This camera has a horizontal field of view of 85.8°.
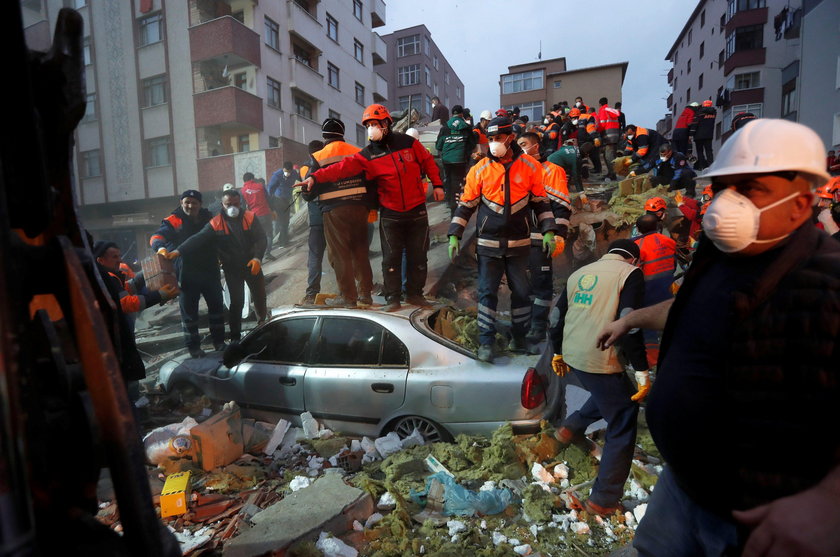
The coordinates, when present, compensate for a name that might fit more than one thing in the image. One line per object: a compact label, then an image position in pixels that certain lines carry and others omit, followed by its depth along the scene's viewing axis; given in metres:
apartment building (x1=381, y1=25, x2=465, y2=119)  25.22
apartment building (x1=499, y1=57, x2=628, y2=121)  24.28
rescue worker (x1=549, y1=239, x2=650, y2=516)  3.16
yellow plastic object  3.20
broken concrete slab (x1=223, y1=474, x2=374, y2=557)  2.64
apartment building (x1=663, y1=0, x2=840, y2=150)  9.51
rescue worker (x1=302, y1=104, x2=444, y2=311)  4.95
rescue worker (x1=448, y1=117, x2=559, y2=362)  4.59
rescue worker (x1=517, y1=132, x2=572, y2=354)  4.99
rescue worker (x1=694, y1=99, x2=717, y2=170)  11.80
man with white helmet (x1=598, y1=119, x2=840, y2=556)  1.12
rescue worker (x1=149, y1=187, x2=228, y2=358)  5.88
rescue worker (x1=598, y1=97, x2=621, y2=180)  12.63
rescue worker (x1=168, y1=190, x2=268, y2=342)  6.05
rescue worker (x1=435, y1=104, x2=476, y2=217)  8.32
